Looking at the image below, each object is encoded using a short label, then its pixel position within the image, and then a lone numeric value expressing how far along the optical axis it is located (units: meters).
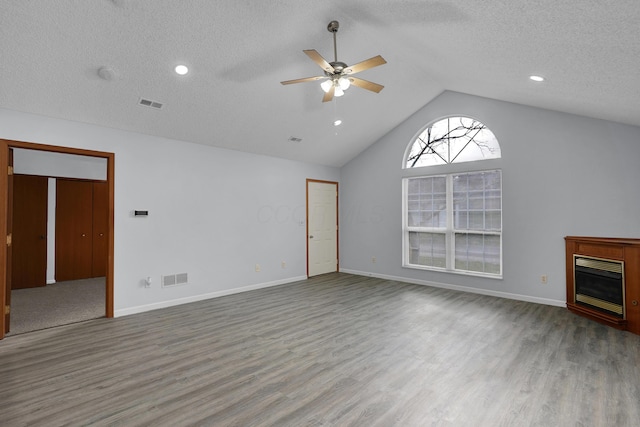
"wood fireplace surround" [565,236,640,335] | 3.54
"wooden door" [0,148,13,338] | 3.59
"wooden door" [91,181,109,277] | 6.93
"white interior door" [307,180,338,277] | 6.86
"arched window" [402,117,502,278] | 5.32
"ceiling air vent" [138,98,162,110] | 3.86
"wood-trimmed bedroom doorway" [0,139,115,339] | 3.49
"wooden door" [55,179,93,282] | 6.48
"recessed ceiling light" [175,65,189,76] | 3.47
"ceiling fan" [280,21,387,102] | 2.88
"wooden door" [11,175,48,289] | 5.86
